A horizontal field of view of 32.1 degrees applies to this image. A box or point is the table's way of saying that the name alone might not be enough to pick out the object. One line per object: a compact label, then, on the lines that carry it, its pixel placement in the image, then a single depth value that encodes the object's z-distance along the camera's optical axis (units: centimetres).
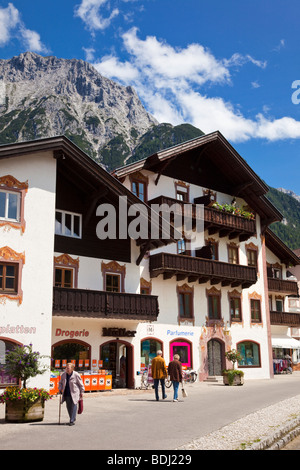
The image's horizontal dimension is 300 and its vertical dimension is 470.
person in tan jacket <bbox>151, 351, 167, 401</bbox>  2027
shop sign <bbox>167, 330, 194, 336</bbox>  3212
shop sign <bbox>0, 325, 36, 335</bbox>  2130
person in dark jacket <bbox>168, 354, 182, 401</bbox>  1992
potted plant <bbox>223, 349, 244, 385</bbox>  2958
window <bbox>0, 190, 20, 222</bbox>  2246
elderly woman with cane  1346
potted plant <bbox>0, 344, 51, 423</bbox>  1401
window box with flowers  3638
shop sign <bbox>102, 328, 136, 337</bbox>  2738
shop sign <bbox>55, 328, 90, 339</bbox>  2566
